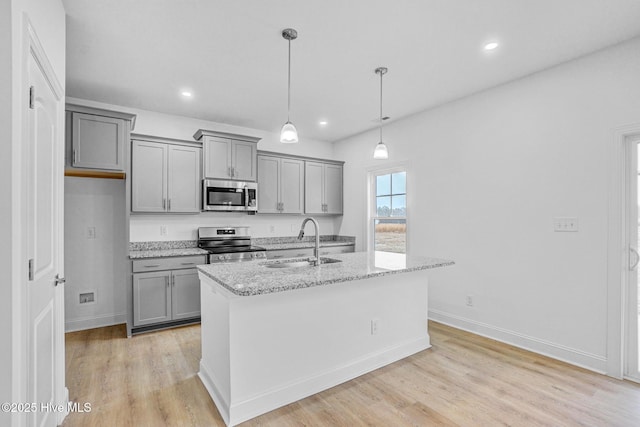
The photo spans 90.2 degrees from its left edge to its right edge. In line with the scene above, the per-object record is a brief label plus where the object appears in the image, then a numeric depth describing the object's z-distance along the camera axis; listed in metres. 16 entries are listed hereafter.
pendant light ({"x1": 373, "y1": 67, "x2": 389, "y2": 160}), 3.00
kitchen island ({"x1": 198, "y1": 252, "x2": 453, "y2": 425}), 1.99
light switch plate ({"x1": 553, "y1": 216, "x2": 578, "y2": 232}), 2.76
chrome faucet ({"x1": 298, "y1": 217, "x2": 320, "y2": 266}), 2.58
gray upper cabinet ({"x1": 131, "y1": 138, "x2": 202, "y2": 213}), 3.69
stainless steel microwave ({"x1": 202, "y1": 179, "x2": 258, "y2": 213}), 4.09
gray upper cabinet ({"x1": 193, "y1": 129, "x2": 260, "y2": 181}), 4.09
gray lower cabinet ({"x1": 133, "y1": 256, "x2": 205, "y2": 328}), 3.45
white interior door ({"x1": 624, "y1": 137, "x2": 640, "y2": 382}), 2.50
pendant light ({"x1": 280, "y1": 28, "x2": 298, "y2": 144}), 2.39
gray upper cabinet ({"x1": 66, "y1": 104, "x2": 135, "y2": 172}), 3.18
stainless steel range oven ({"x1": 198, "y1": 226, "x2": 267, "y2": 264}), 3.90
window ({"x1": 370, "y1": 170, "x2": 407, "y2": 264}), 4.50
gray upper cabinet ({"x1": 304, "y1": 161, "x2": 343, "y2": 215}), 5.18
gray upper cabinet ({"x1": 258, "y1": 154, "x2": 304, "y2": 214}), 4.73
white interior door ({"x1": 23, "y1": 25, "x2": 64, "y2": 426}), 1.41
